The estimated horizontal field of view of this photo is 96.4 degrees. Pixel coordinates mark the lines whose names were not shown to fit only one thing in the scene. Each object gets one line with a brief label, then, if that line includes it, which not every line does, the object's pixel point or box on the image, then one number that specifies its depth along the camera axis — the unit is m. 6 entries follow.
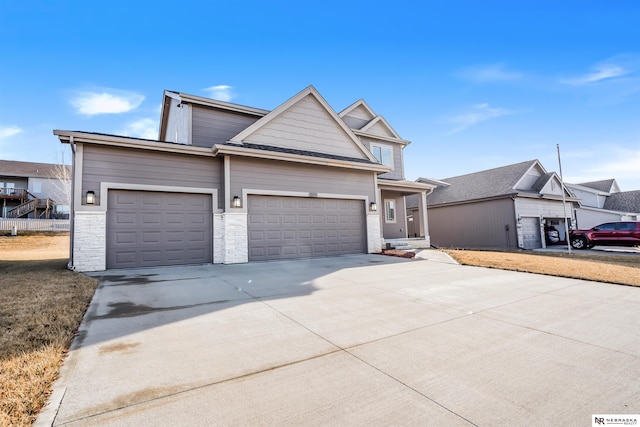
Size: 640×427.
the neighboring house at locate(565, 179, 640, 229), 24.91
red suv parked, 15.98
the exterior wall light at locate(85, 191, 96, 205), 8.26
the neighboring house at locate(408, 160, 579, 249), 17.95
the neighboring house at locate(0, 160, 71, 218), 26.16
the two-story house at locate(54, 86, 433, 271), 8.54
